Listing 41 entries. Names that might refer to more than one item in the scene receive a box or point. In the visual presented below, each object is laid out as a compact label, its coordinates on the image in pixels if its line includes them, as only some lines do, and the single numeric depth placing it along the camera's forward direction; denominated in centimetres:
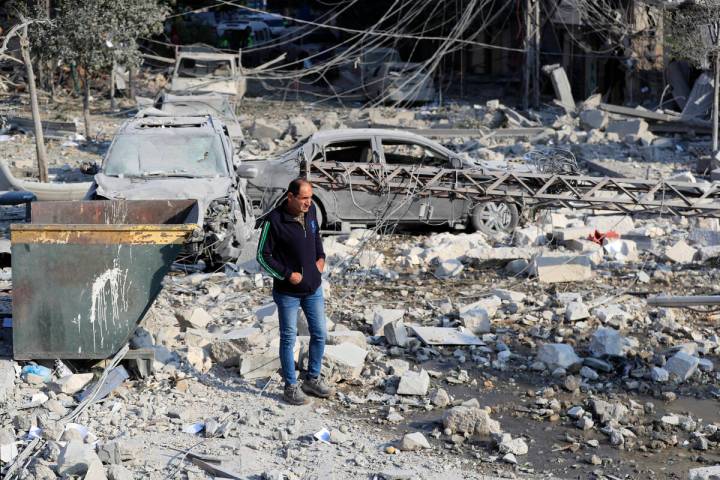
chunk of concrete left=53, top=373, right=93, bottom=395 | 1471
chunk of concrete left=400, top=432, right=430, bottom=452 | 1312
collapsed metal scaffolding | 2161
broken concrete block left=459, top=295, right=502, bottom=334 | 1831
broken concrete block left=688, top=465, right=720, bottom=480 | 1209
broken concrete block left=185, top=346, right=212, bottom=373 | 1591
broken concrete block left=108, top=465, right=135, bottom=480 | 1172
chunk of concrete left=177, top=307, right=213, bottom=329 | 1819
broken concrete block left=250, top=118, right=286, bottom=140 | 4416
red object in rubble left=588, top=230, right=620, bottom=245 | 2514
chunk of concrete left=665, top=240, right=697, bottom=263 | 2367
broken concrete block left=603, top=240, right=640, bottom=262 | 2402
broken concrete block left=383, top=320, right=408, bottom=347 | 1749
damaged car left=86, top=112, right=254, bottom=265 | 2228
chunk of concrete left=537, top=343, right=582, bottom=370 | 1641
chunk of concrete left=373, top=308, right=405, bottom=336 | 1808
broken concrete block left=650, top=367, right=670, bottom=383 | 1595
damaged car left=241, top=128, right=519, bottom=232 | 2603
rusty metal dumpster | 1473
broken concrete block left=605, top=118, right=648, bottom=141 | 4294
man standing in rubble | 1405
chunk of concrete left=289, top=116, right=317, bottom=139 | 4447
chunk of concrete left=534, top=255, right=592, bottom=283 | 2183
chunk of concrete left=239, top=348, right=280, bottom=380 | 1573
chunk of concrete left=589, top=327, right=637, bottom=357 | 1683
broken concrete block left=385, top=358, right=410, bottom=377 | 1594
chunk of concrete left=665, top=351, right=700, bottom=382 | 1598
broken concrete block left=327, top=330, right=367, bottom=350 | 1677
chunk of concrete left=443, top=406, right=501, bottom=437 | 1362
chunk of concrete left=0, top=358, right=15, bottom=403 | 1436
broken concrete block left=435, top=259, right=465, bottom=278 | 2281
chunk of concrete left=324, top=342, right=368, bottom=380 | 1567
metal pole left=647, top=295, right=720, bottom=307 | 1359
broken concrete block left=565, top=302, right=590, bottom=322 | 1887
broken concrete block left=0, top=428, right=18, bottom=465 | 1240
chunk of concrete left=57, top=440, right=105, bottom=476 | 1185
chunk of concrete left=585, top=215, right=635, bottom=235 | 2681
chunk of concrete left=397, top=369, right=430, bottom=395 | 1515
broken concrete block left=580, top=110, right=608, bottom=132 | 4528
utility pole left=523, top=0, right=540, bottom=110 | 5069
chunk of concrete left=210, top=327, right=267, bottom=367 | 1611
